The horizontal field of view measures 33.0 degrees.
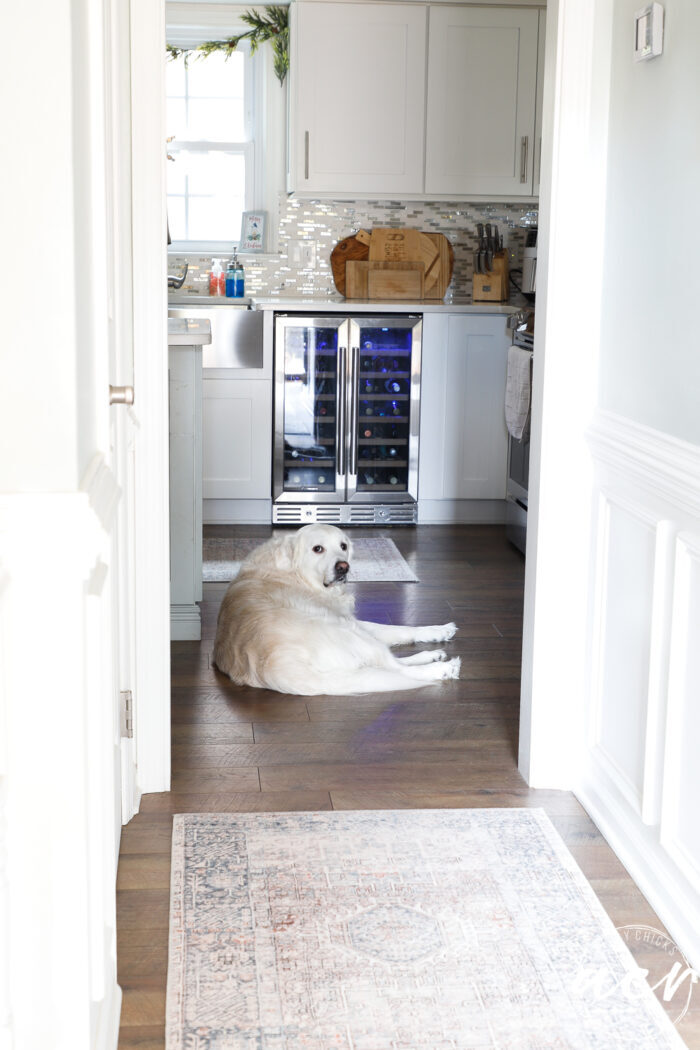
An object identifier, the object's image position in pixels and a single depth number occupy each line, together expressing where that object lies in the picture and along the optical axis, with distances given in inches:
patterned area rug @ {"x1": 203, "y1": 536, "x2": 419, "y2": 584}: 191.5
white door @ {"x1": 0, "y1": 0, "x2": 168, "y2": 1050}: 52.0
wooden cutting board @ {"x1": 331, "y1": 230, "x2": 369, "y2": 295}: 246.8
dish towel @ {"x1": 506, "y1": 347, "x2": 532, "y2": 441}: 199.5
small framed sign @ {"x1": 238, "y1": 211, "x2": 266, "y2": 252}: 250.1
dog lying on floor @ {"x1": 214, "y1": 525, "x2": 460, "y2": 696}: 138.3
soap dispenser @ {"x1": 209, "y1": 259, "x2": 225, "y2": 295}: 245.8
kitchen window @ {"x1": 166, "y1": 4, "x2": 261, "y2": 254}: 250.2
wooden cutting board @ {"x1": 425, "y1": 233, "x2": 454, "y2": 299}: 245.6
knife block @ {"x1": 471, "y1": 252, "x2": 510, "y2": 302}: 246.1
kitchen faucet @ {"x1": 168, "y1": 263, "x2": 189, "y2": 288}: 226.5
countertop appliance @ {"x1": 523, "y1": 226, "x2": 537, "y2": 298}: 234.1
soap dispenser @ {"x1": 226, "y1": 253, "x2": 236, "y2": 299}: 242.2
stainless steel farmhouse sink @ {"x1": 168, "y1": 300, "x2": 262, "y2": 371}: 219.6
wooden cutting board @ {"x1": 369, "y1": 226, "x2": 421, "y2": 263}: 243.4
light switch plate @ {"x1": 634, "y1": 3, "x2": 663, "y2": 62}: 90.9
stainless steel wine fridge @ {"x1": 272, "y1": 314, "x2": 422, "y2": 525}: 225.6
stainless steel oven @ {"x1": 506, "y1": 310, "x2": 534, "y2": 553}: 206.8
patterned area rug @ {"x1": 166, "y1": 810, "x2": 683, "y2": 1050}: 76.2
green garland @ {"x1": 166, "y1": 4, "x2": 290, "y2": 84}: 240.2
